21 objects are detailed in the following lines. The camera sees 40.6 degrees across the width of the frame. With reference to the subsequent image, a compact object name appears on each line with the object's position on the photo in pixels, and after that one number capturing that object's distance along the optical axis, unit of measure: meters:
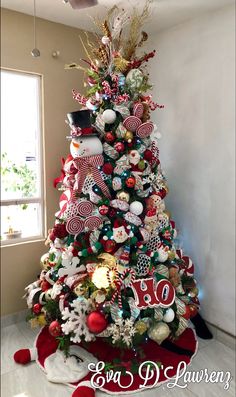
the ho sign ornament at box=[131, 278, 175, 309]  1.98
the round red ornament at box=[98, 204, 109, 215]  2.02
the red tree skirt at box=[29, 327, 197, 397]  1.86
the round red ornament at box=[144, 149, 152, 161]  2.12
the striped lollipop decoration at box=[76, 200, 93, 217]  2.03
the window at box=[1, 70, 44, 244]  2.54
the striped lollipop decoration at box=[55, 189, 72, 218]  2.15
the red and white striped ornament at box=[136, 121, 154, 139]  2.05
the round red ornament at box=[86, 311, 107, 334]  1.86
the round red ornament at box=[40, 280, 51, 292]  2.29
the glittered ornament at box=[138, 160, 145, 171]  2.07
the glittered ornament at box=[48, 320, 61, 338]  2.00
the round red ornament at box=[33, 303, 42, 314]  2.21
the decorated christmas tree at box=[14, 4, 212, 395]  1.96
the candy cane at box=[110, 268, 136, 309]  1.94
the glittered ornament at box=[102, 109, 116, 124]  2.01
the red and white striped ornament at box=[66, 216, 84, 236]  2.04
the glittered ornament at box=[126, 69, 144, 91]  2.03
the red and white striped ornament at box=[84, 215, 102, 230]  2.03
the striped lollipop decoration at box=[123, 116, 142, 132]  2.02
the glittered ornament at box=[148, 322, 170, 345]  1.96
